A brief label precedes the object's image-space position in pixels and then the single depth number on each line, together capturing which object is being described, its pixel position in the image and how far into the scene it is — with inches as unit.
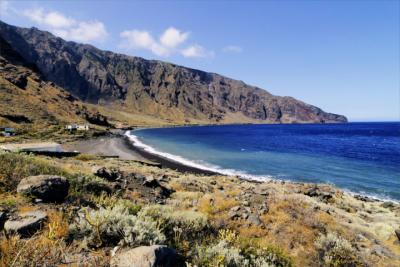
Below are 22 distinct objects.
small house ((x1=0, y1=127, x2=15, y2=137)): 2580.2
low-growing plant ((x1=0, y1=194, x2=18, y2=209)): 264.6
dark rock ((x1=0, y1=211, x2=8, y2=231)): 228.5
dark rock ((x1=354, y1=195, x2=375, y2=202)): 1145.0
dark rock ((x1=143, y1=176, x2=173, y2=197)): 568.4
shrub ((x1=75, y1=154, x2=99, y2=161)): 1324.3
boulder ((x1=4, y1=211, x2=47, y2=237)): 216.5
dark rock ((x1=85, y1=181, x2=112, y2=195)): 397.5
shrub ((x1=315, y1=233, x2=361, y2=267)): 316.5
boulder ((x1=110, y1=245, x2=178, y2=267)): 187.8
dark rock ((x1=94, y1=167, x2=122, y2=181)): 560.5
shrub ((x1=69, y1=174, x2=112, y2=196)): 368.8
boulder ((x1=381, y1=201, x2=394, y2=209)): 1026.1
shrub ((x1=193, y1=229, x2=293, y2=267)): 222.5
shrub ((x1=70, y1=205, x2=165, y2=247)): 222.5
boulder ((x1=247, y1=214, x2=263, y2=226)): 408.6
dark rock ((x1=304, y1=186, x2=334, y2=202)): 924.1
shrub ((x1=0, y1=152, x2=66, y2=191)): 327.3
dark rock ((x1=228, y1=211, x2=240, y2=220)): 421.8
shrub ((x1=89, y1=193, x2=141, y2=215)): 298.7
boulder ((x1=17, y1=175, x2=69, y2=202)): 295.1
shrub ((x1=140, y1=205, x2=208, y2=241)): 269.0
